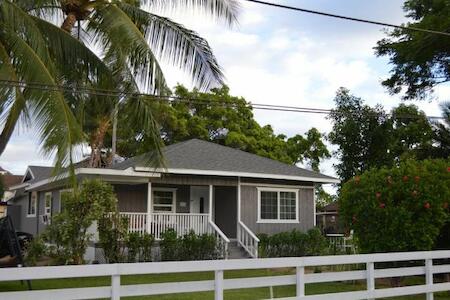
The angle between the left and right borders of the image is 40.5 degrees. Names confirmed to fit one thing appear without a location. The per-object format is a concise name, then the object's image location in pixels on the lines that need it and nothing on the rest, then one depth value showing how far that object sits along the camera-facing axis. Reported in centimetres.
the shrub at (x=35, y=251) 1816
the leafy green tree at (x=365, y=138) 3369
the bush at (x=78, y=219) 1791
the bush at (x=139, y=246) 2006
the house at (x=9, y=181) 4004
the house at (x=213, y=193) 2250
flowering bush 1417
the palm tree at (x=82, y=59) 1143
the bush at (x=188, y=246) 2098
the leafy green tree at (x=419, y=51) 2616
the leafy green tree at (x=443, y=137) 2391
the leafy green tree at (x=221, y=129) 4241
